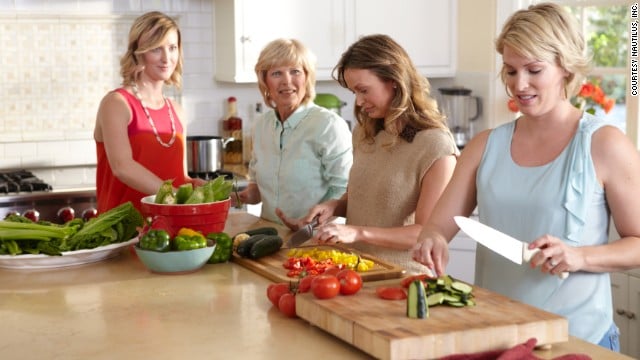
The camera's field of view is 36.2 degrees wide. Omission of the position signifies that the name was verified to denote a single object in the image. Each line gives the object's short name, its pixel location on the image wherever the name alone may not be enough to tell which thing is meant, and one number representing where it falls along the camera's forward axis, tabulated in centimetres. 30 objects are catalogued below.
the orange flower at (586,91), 491
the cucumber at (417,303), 208
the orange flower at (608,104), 489
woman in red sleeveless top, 376
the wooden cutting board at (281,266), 264
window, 490
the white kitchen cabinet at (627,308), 405
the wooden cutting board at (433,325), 196
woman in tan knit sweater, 296
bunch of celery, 291
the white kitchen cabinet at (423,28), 559
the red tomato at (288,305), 233
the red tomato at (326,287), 225
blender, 559
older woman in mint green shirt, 362
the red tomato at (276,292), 242
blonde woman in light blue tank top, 237
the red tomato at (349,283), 228
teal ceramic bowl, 279
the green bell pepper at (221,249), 296
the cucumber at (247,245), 293
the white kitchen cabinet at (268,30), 523
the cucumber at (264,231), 310
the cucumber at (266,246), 289
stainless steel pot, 518
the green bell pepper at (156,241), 280
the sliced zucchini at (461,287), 218
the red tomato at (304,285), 235
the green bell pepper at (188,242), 282
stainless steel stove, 467
